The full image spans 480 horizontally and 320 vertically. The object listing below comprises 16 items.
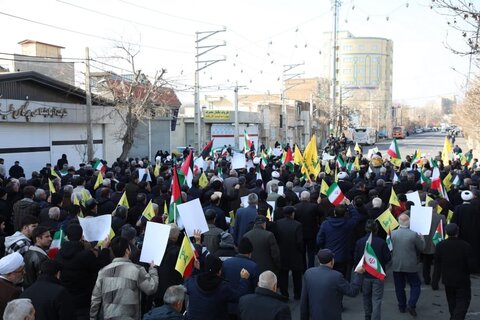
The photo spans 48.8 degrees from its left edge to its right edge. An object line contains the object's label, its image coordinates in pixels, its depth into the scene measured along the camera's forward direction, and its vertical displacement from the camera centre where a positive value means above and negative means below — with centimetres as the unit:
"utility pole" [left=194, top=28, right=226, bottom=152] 2920 +321
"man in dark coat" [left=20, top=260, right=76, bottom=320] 471 -151
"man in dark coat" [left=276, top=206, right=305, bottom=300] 831 -181
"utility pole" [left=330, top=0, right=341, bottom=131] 4453 +836
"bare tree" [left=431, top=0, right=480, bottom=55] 856 +177
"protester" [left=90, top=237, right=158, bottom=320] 543 -165
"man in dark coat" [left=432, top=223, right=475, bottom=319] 735 -198
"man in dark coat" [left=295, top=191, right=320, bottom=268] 952 -160
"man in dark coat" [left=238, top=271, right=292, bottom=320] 460 -155
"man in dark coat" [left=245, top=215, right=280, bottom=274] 739 -168
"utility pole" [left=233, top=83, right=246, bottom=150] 3771 +114
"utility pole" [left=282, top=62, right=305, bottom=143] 4425 +244
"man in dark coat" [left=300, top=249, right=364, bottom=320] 566 -175
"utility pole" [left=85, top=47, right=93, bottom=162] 2232 +92
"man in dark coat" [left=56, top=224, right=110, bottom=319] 566 -151
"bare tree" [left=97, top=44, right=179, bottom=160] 2614 +174
